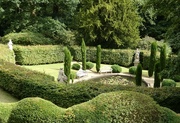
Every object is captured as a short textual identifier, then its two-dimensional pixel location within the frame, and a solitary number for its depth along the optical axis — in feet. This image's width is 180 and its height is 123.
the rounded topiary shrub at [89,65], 54.39
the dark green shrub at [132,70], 51.38
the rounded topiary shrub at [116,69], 52.47
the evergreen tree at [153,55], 47.34
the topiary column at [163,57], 42.54
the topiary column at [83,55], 51.62
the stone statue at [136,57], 60.69
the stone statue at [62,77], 34.49
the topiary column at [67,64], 38.55
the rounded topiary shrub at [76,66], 53.32
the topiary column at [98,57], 51.74
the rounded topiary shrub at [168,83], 40.94
